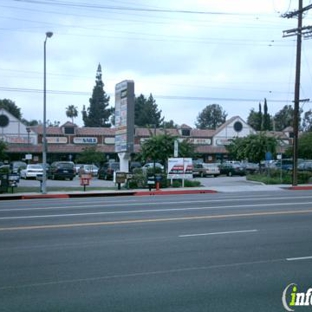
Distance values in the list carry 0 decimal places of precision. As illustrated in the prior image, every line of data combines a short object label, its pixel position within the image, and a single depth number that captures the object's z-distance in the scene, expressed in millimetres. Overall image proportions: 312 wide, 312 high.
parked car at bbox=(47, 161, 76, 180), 42125
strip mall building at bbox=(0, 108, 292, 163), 61719
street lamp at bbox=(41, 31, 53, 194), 26750
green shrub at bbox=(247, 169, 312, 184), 36125
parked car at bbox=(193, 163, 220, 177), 48891
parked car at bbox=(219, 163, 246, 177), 50188
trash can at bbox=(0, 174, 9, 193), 27203
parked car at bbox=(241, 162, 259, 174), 52188
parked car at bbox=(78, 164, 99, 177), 47778
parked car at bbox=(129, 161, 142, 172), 49703
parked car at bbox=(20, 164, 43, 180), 43656
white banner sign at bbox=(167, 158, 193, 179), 31531
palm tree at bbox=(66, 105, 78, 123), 121688
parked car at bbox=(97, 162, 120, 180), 43031
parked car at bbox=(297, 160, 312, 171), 46638
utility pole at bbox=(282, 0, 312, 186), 32312
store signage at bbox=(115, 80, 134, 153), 31875
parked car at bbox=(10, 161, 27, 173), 47219
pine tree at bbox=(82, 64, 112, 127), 110438
